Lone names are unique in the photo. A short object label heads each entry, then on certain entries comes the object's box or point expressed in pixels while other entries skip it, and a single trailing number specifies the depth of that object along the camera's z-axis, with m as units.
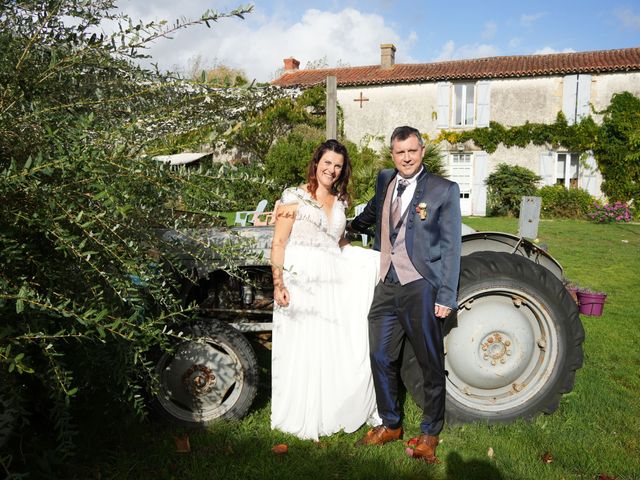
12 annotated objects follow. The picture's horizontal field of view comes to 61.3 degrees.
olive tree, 2.00
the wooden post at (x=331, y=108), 9.39
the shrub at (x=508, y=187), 20.42
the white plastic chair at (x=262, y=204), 9.82
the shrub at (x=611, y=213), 18.50
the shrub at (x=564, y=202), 19.77
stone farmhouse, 20.25
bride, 3.37
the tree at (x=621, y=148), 19.66
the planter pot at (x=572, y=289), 5.15
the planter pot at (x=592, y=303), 6.13
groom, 3.14
